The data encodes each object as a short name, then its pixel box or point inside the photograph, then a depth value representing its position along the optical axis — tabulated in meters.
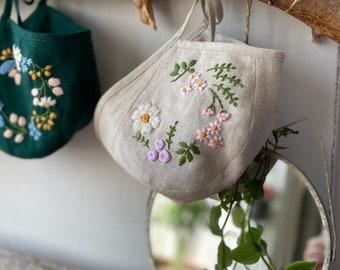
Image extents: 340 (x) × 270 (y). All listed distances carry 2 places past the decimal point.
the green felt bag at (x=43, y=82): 0.52
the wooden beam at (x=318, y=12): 0.42
